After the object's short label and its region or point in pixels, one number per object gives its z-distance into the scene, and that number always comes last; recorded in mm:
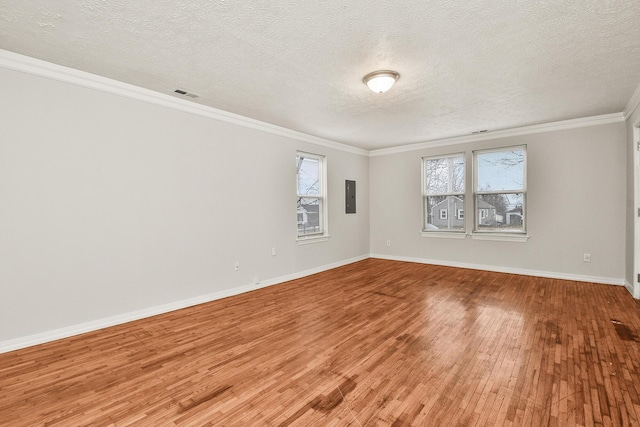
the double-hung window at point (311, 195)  5543
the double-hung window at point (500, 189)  5340
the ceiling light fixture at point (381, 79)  2957
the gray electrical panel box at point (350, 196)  6487
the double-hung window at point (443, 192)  6023
